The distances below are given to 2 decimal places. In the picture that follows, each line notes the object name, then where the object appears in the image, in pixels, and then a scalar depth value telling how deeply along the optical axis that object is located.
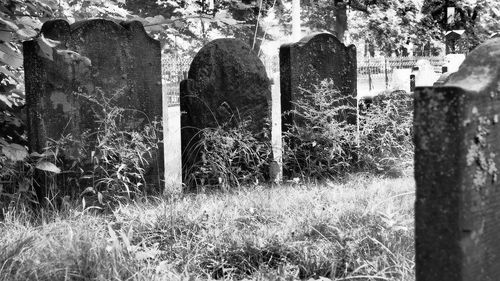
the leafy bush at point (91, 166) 3.90
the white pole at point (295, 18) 15.32
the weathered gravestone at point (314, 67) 5.30
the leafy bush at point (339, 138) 5.18
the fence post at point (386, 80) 27.29
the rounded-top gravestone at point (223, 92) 4.91
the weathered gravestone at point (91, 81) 4.02
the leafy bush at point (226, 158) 4.61
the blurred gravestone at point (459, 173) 1.46
